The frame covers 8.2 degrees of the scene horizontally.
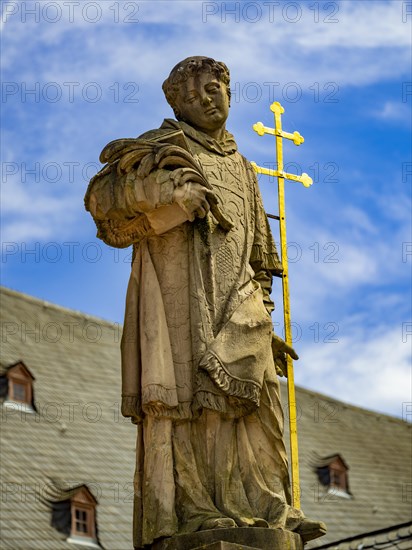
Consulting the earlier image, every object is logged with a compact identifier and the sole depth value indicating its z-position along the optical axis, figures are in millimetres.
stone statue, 19090
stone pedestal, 18098
